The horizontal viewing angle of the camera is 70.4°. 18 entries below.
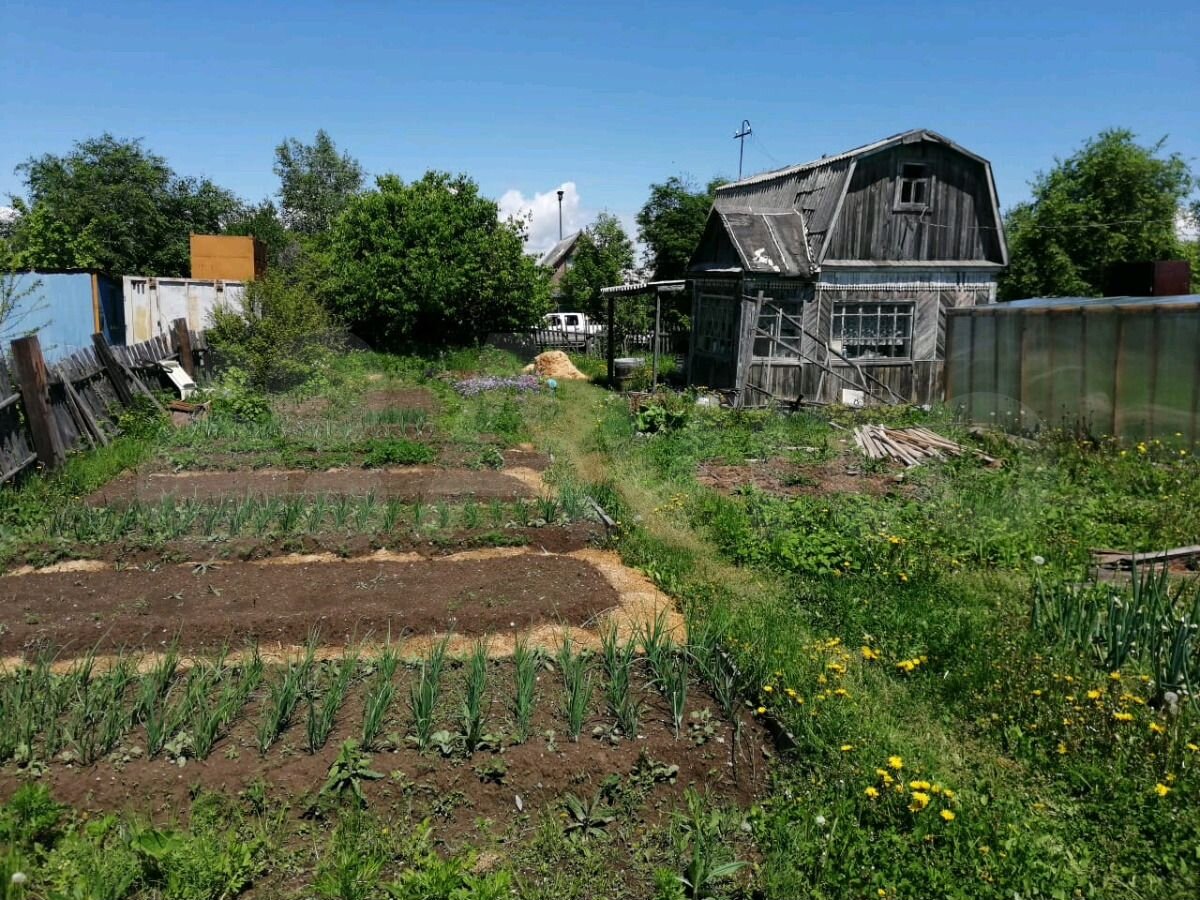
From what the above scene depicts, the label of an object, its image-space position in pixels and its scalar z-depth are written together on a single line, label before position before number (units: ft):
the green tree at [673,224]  94.22
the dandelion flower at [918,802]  12.56
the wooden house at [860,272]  57.00
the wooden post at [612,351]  69.82
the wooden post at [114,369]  41.83
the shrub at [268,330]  54.65
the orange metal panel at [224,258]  76.13
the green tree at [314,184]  182.50
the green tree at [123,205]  116.88
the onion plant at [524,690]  15.27
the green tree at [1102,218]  90.17
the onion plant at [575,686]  15.33
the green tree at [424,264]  76.74
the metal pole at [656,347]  59.52
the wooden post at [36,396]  32.40
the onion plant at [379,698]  14.60
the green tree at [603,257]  106.11
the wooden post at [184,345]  54.34
